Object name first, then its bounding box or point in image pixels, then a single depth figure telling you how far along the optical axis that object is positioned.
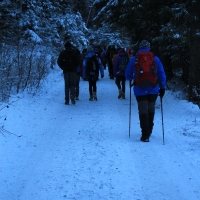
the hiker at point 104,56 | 25.13
